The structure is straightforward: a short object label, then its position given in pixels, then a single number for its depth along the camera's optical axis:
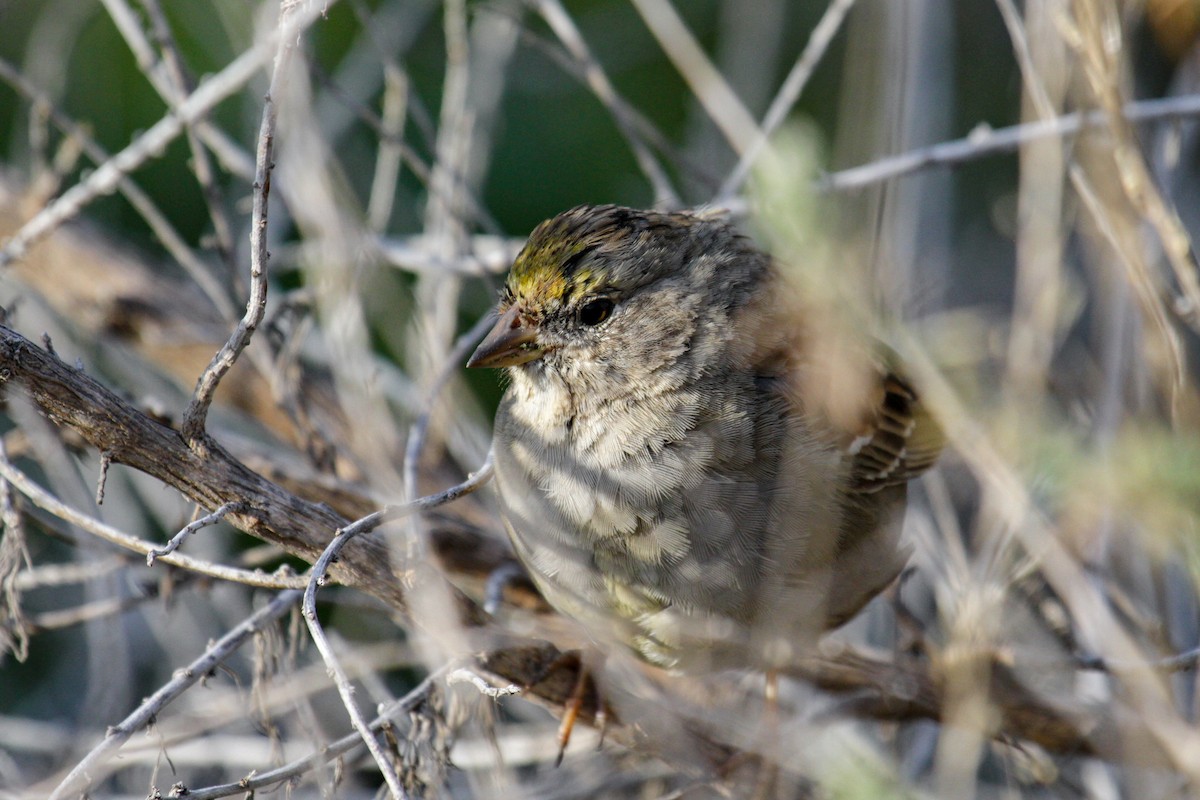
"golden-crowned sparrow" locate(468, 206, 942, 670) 4.81
